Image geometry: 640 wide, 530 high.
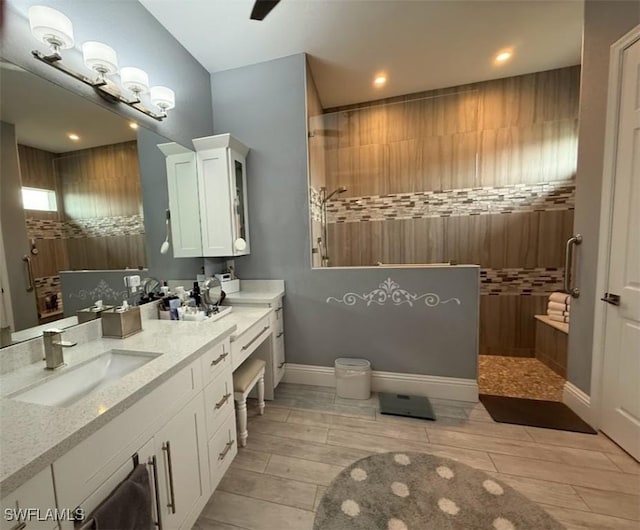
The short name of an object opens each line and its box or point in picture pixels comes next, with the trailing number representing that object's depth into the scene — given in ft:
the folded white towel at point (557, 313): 8.77
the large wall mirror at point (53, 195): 3.52
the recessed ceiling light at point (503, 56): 7.95
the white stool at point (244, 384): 5.45
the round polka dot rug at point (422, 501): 4.02
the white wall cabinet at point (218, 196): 7.19
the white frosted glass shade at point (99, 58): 4.22
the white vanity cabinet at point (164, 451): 2.40
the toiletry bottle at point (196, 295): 6.47
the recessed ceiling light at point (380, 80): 8.83
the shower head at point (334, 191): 10.04
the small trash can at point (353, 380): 7.24
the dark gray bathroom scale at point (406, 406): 6.54
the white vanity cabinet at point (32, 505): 1.86
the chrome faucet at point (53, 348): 3.47
